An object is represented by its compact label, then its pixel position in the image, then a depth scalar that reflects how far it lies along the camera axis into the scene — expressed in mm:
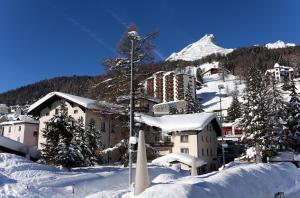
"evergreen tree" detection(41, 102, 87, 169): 25422
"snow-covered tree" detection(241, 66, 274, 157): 47125
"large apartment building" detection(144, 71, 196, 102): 159662
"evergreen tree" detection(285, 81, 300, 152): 49906
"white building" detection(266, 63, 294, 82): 168125
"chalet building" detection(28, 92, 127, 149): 44281
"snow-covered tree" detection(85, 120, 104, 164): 32328
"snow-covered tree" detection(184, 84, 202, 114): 81494
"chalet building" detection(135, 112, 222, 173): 45594
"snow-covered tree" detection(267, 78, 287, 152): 47656
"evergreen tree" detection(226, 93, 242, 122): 93000
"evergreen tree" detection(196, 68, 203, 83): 192712
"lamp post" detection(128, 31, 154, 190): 15590
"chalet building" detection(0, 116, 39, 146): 58594
